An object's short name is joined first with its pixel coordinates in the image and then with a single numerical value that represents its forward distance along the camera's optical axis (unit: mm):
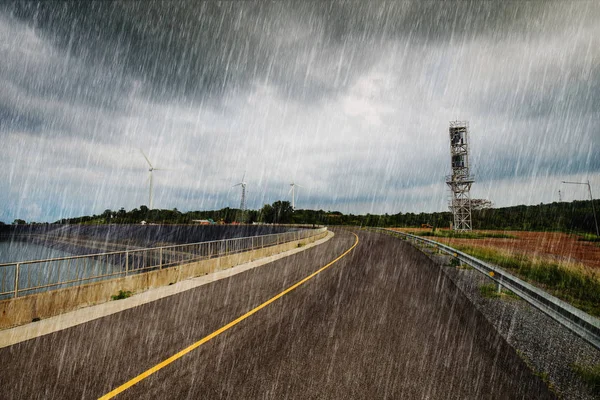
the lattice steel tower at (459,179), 46219
